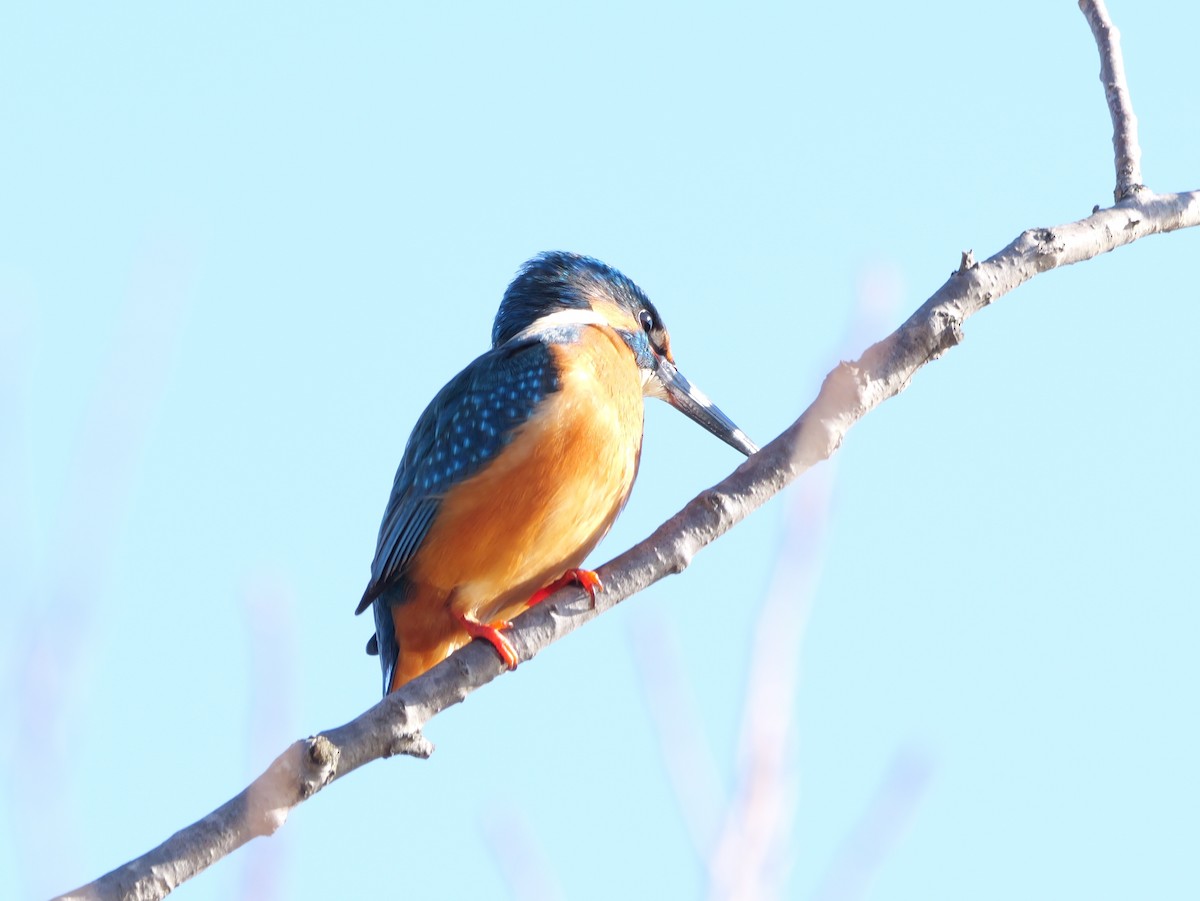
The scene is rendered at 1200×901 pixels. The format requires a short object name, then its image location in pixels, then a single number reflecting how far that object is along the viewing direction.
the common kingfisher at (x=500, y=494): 9.68
